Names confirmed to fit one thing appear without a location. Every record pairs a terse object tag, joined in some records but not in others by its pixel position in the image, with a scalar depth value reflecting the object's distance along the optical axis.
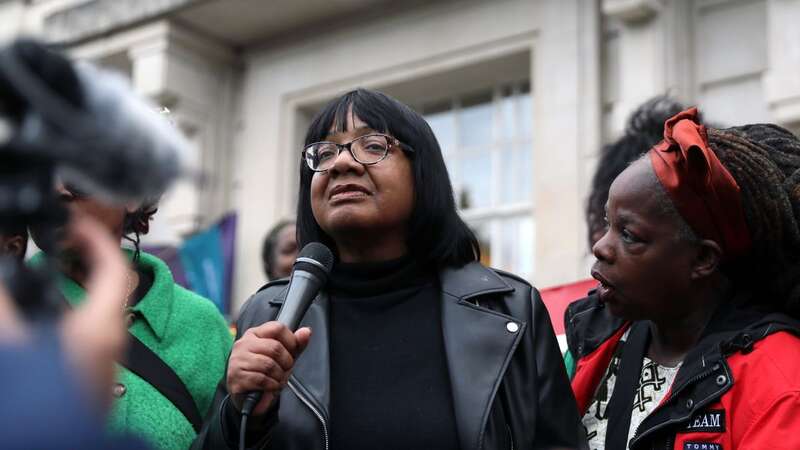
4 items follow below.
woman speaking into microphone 2.59
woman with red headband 2.58
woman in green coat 2.81
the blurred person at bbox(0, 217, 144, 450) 1.13
